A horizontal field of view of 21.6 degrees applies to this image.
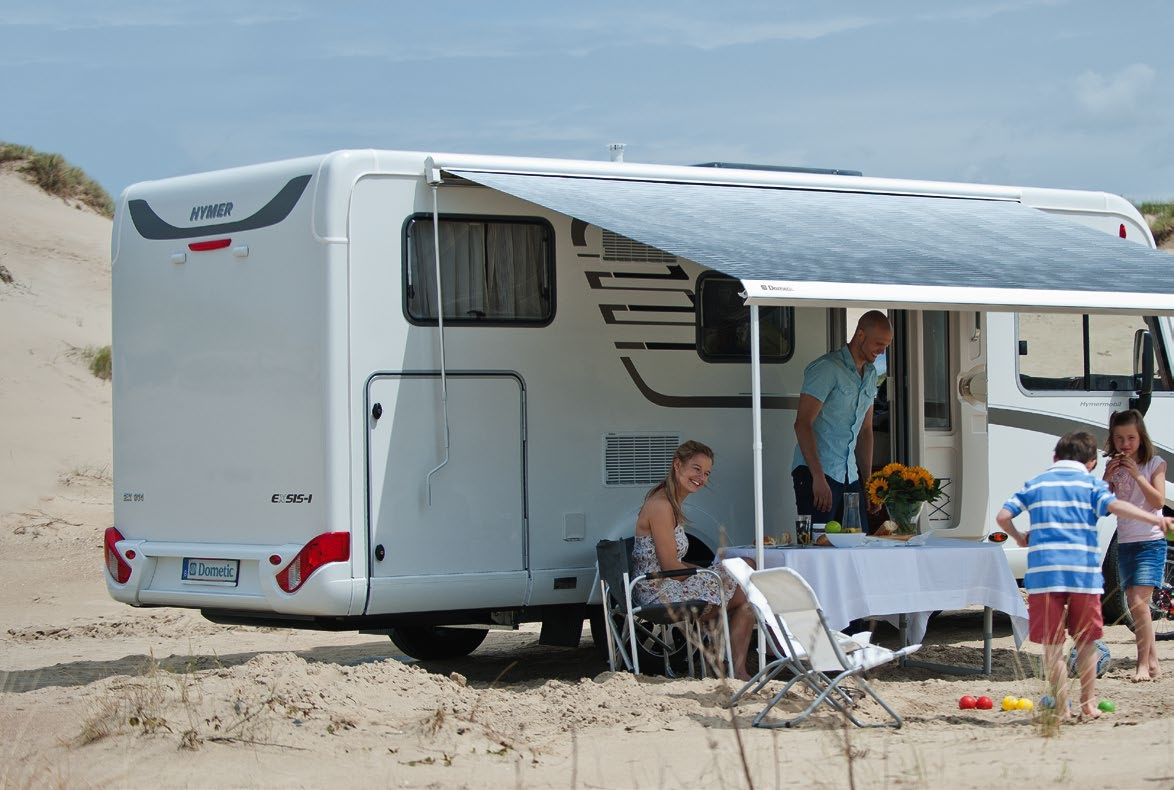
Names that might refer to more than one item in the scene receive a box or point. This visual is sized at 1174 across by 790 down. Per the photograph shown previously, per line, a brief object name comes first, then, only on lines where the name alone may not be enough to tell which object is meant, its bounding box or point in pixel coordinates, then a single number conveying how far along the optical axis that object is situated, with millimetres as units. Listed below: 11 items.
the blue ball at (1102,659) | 14266
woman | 14731
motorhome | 14263
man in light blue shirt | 16031
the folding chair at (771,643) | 13009
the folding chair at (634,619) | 14512
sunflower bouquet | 15139
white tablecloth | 14354
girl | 14701
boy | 12624
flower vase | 15154
